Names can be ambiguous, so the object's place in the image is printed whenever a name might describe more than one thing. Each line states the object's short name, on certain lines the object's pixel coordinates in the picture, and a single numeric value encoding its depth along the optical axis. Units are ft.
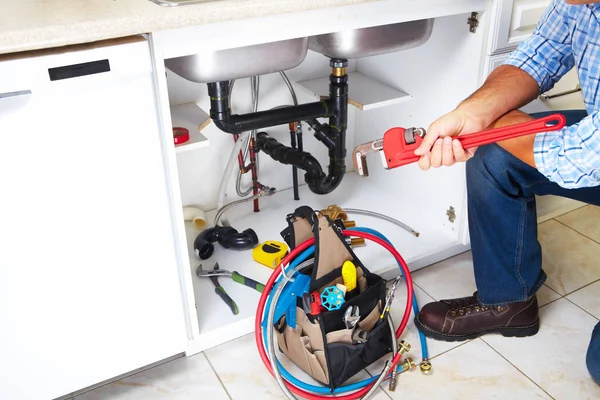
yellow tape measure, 6.01
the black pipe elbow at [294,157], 6.26
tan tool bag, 4.71
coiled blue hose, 4.77
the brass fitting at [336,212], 6.28
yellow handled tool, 4.95
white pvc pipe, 6.71
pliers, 5.42
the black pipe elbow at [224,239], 6.15
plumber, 3.72
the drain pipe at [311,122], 5.35
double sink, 4.72
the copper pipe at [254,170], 6.64
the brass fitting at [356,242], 6.34
